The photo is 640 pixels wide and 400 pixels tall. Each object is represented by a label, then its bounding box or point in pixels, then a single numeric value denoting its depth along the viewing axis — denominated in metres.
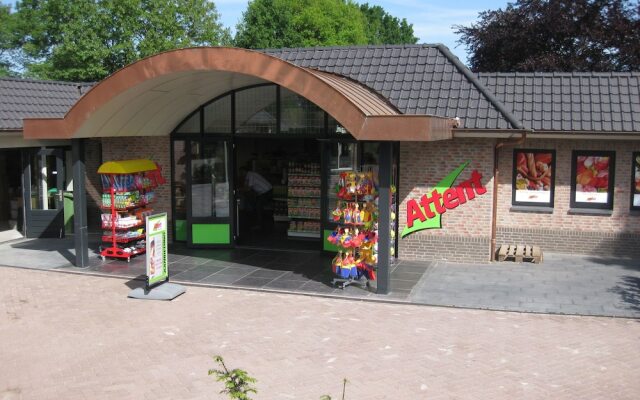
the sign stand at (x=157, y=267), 10.91
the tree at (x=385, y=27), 59.69
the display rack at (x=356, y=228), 11.20
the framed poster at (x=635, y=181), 13.36
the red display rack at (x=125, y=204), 13.29
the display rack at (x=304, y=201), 15.97
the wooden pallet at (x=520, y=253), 13.35
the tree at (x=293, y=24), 41.62
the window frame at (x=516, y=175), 13.70
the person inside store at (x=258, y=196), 18.19
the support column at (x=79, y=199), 12.67
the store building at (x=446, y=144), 12.98
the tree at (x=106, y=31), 31.47
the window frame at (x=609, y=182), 13.45
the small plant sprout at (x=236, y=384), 4.27
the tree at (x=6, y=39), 35.97
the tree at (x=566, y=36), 22.84
